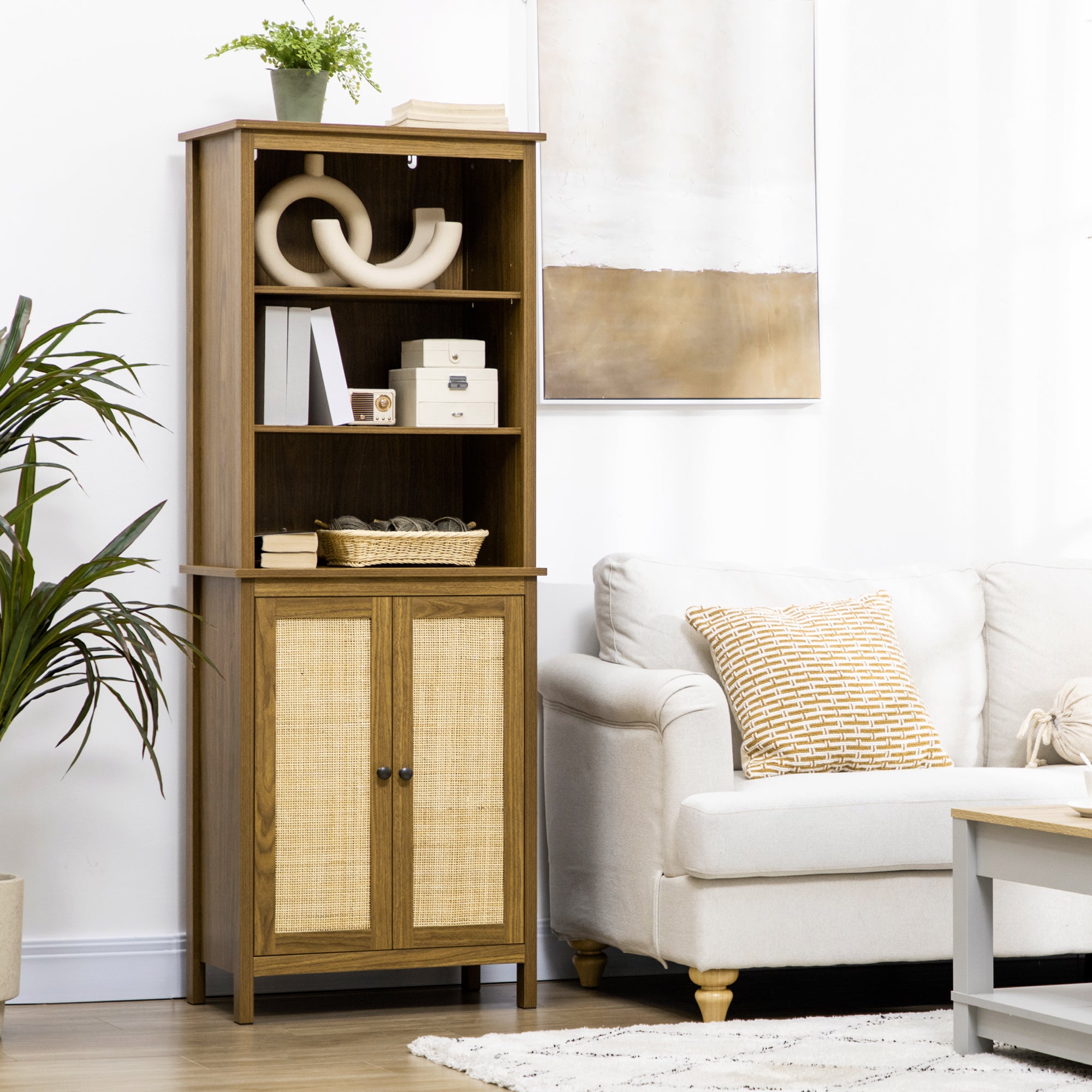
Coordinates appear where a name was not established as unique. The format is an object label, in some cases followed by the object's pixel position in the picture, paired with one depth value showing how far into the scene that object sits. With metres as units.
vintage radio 6.56
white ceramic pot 5.94
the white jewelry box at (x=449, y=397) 6.57
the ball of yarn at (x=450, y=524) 6.75
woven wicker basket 6.45
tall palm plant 5.82
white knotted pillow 6.94
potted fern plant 6.45
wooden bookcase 6.23
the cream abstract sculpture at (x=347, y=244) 6.52
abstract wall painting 7.44
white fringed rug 5.16
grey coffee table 5.11
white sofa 6.05
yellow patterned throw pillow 6.53
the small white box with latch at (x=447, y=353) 6.62
